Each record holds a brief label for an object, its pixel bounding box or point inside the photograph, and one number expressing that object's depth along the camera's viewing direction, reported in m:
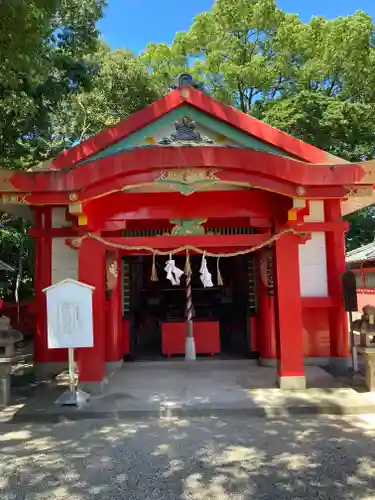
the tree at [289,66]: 16.41
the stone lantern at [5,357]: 6.21
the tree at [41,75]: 5.83
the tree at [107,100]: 16.42
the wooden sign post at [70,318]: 6.06
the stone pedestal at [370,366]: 6.30
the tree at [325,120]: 16.02
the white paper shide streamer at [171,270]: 7.14
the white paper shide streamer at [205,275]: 7.09
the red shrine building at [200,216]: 6.04
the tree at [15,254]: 14.77
